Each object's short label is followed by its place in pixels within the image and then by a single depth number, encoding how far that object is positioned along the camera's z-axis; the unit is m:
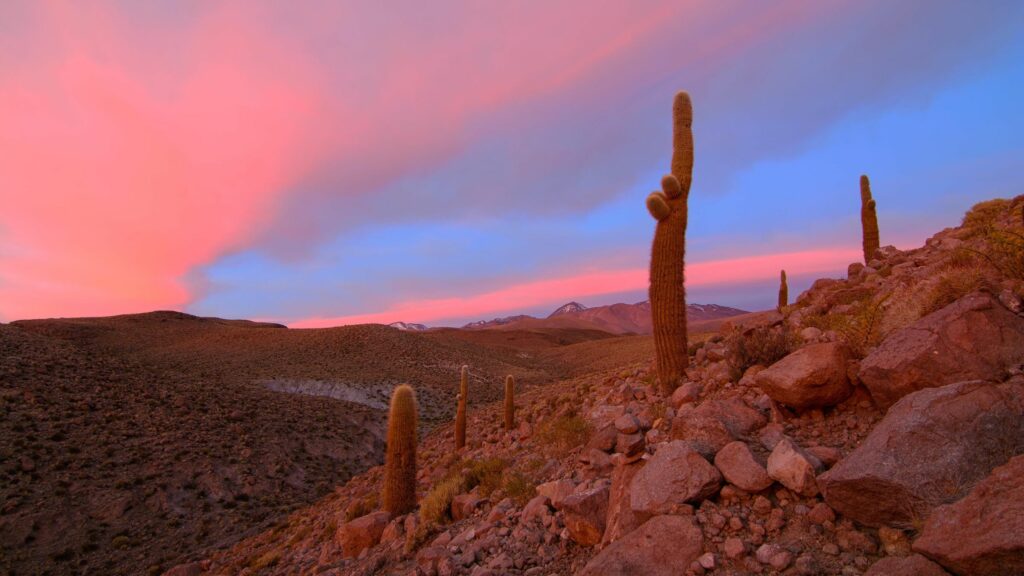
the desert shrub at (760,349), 7.05
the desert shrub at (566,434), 7.96
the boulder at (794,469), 3.89
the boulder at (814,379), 5.13
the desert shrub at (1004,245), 6.02
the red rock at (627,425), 6.18
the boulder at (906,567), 2.83
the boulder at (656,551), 3.85
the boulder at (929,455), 3.31
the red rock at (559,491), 5.58
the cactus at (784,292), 24.91
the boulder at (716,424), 4.91
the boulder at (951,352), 4.40
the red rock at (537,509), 5.69
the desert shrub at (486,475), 7.76
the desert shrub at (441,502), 7.57
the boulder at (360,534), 8.31
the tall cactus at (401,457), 9.56
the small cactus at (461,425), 15.58
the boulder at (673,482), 4.26
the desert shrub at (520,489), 6.44
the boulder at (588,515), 4.84
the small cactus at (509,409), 14.72
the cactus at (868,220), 17.36
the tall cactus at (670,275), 9.35
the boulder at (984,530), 2.63
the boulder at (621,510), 4.42
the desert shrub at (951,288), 5.57
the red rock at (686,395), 7.47
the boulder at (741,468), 4.11
